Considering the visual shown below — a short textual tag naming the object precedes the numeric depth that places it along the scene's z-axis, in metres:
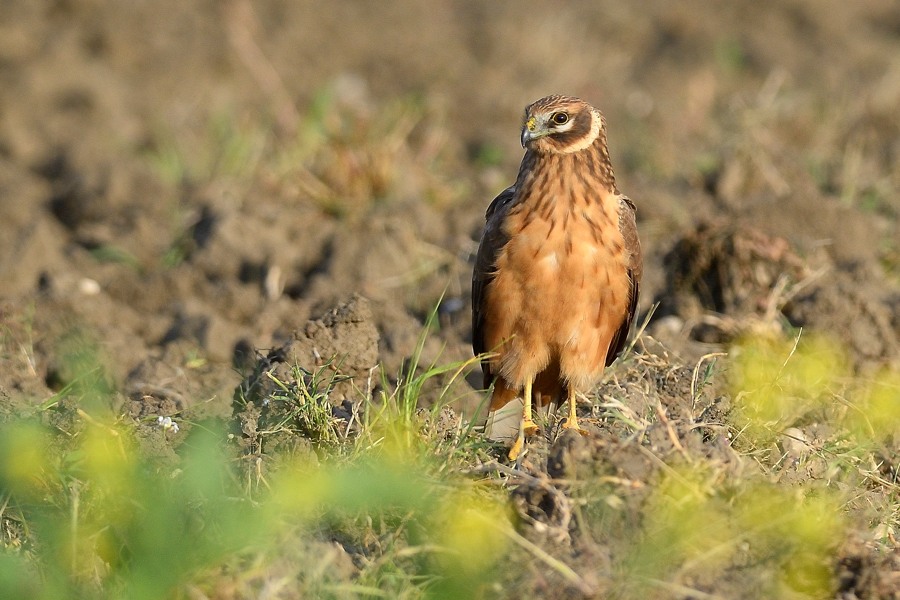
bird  11.91
